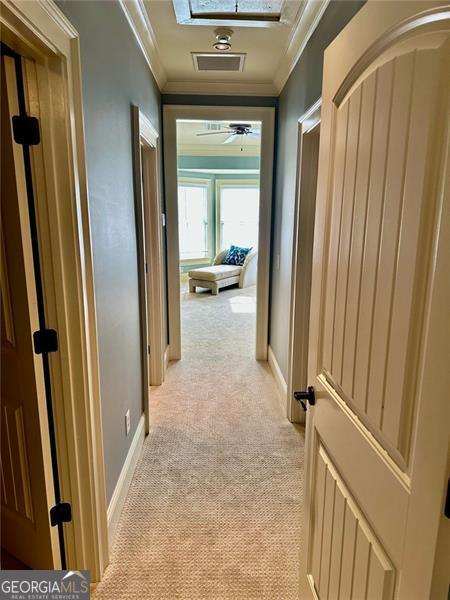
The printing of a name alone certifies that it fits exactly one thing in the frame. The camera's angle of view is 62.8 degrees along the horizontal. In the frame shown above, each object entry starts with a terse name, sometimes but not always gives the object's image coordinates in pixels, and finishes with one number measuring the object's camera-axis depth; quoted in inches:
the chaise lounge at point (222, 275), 277.5
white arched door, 26.4
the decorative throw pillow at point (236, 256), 308.7
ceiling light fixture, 92.4
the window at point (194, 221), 321.4
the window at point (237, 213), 336.2
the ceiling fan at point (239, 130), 203.5
